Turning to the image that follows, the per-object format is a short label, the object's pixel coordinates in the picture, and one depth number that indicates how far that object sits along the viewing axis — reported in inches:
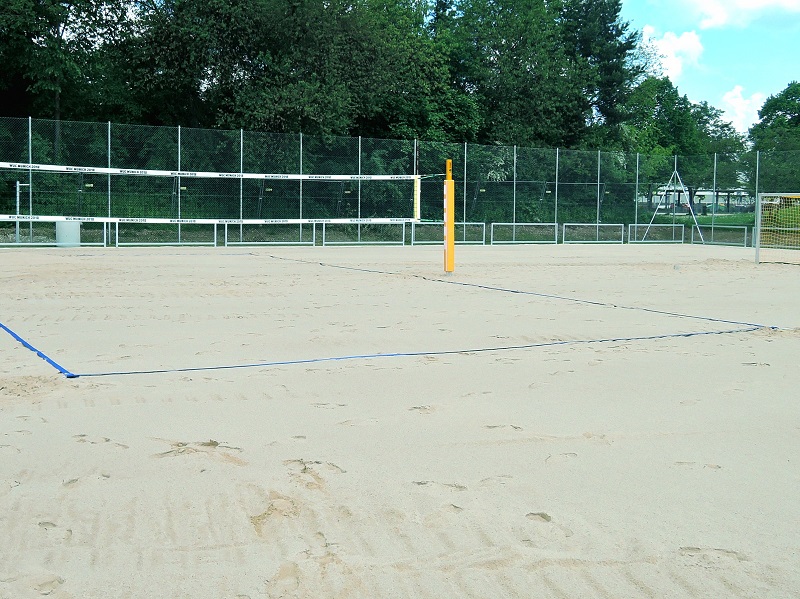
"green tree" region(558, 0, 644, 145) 1875.0
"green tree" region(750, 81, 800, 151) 2396.7
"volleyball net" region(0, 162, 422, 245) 909.8
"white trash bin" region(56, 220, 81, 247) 899.4
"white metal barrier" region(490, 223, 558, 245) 1188.5
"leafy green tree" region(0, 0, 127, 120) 1079.0
